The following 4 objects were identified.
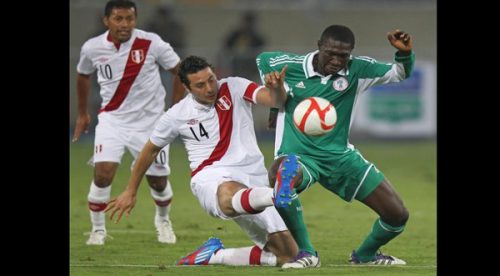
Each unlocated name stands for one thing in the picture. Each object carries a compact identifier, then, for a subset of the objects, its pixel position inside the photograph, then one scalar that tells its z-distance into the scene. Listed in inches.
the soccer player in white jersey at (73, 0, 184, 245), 965.8
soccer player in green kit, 774.5
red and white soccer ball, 742.5
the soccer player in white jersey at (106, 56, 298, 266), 795.7
